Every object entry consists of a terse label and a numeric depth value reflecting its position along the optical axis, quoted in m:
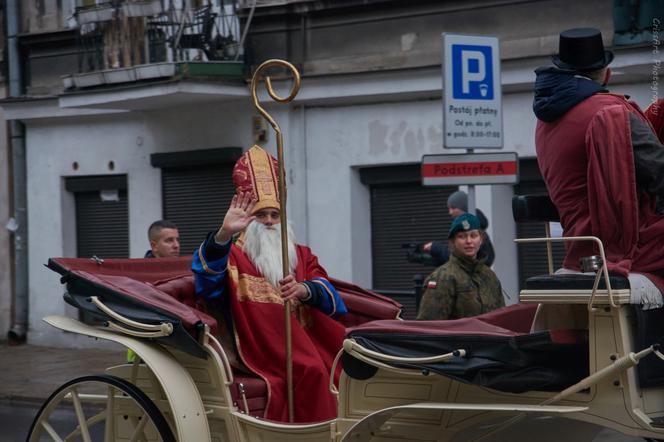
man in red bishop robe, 12.61
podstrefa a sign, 18.83
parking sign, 18.69
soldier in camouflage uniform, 16.33
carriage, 9.21
